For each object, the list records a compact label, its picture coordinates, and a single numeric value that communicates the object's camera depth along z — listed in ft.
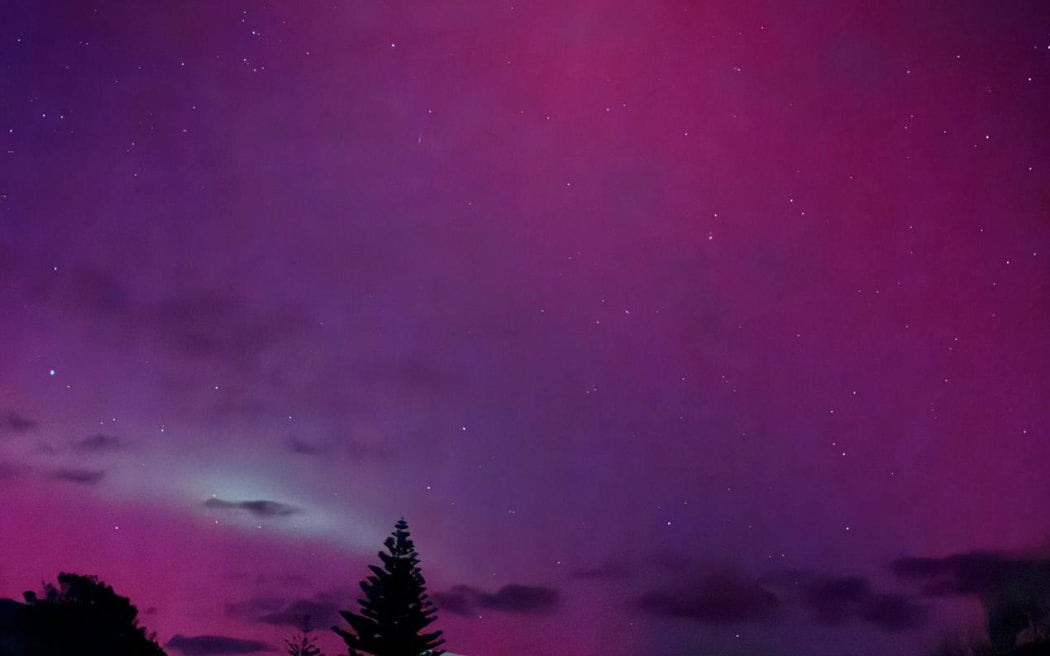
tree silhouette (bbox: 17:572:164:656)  107.14
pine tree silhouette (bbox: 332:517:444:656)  121.39
